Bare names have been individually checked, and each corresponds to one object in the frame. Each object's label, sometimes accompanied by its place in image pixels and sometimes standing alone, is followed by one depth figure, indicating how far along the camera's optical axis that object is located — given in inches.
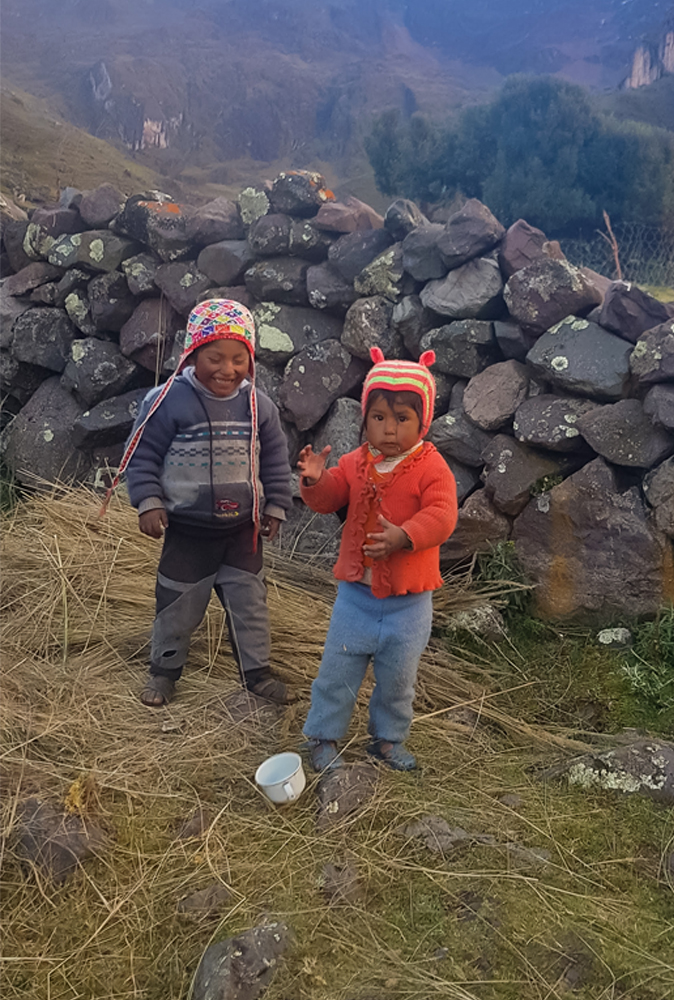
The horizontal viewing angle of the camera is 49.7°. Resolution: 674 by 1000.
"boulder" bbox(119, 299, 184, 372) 182.1
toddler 89.0
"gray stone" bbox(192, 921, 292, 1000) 65.1
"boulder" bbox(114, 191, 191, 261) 180.5
